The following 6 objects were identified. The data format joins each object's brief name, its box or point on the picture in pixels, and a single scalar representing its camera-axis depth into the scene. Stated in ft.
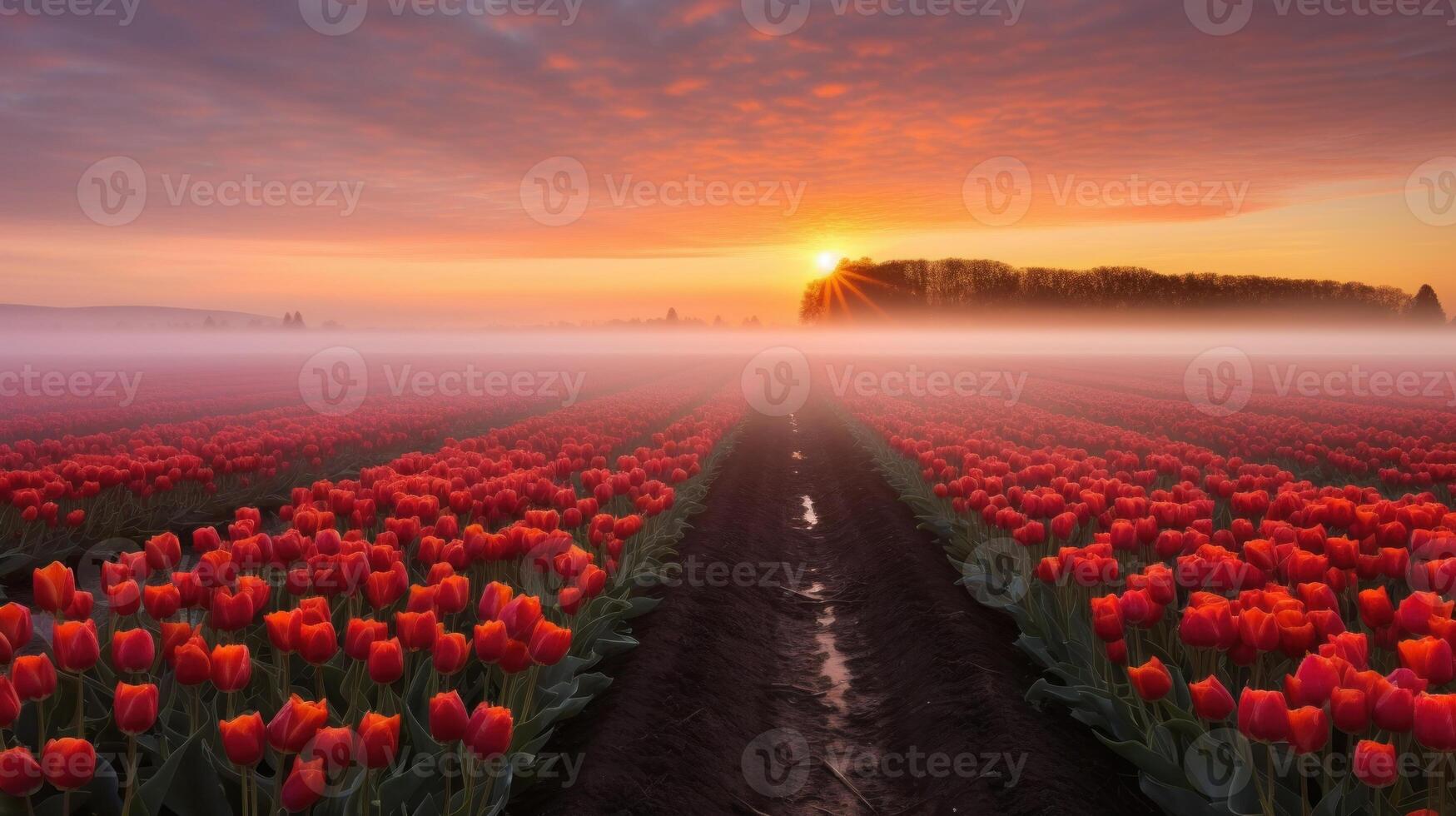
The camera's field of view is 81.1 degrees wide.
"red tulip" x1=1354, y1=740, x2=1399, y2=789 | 9.75
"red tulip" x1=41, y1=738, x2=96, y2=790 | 9.14
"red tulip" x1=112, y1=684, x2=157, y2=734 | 9.98
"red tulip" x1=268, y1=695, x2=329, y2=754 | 9.86
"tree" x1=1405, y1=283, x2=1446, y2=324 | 516.73
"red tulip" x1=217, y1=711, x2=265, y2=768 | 9.57
